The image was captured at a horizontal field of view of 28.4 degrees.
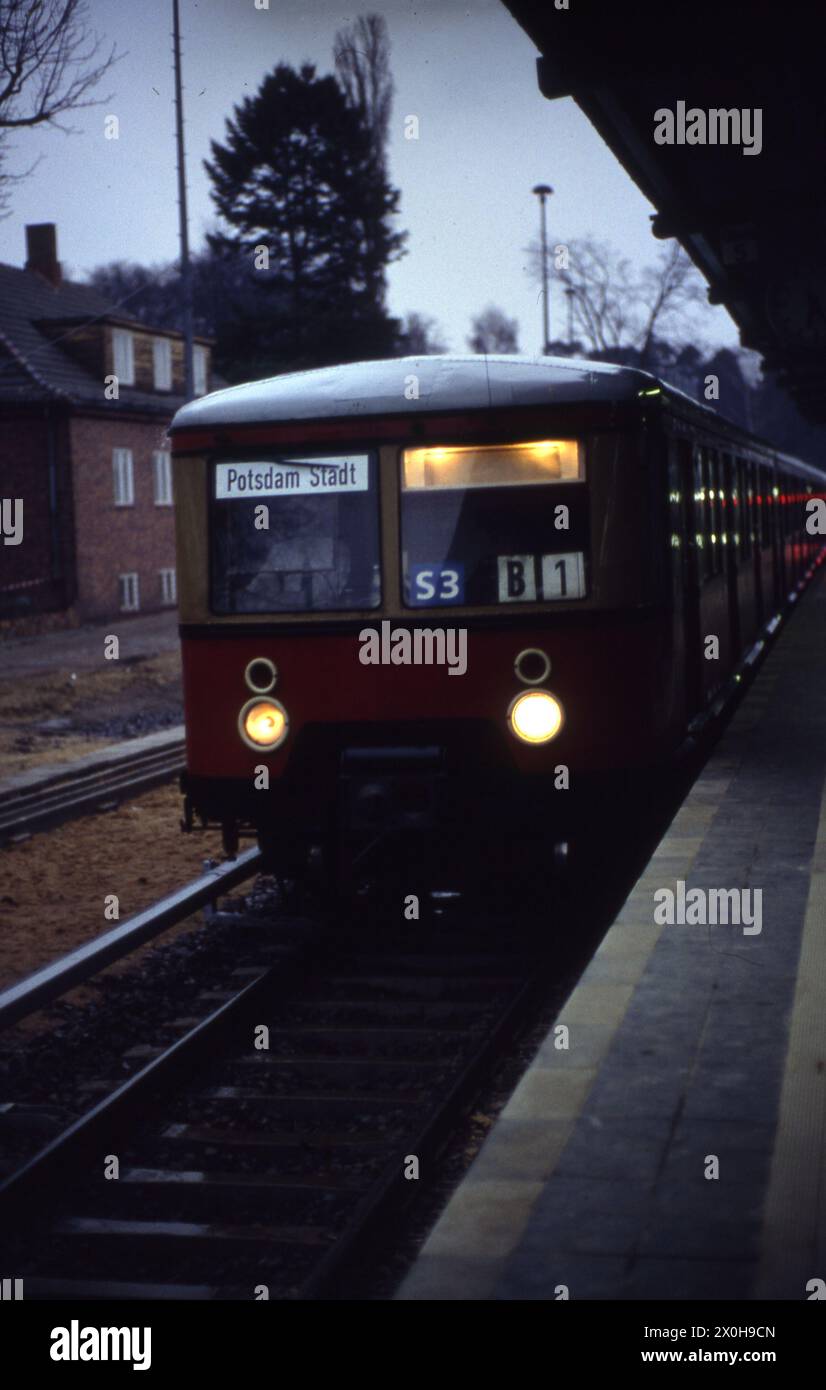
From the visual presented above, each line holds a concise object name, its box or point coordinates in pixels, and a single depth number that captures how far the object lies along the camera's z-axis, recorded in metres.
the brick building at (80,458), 32.47
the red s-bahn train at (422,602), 8.02
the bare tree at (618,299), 52.47
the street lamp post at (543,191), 38.88
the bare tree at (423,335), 87.00
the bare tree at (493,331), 97.75
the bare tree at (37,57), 17.73
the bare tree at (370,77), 46.91
